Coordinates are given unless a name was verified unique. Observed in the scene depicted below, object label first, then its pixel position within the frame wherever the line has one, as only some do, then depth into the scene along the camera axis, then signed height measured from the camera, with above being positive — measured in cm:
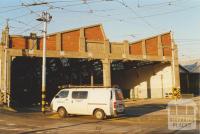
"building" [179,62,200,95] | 6331 +168
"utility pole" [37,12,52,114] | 2934 +569
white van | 2391 -69
